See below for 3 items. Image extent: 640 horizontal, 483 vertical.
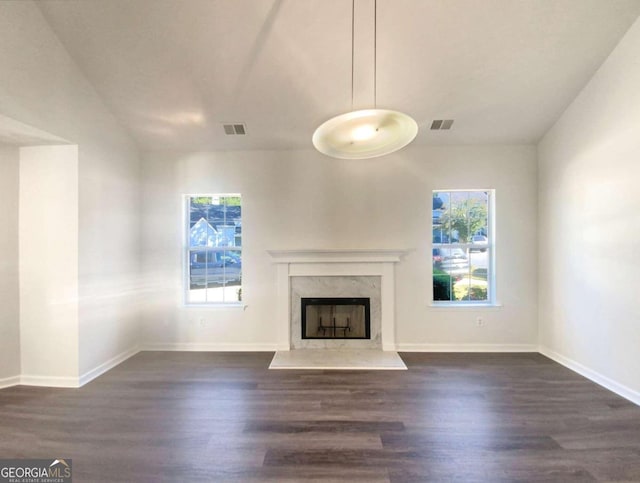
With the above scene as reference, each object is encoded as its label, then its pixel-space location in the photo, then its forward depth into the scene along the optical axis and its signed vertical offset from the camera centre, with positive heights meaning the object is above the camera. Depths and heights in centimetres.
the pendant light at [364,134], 138 +60
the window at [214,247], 380 -8
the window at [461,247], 370 -9
